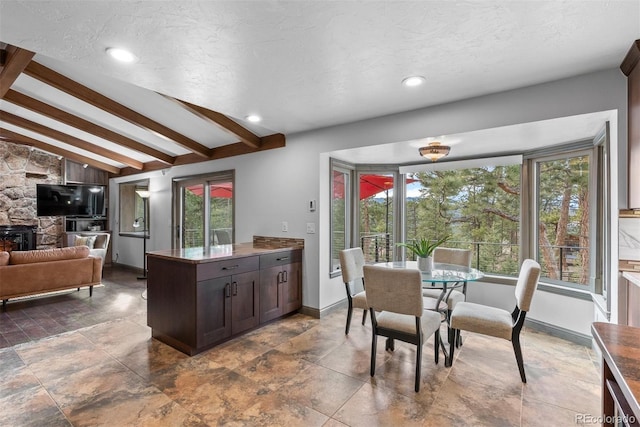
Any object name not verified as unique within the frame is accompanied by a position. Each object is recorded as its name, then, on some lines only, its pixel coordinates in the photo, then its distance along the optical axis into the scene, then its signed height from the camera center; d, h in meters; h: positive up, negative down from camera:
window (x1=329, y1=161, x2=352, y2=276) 4.07 +0.04
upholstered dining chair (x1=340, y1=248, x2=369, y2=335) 3.16 -0.68
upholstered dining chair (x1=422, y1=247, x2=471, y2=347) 3.09 -0.57
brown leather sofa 3.96 -0.83
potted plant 2.99 -0.43
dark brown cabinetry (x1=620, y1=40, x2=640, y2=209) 1.94 +0.63
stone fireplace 6.31 +0.61
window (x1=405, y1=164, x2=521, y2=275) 3.92 +0.03
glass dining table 2.58 -0.57
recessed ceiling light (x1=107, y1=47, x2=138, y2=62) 1.94 +1.05
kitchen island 2.74 -0.81
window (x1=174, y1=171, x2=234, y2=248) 5.11 +0.05
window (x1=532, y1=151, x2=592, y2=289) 3.23 -0.05
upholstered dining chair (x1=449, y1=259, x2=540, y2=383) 2.29 -0.85
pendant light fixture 3.19 +0.67
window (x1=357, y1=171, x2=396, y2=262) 4.64 -0.03
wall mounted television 6.64 +0.28
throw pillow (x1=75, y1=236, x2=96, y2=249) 6.11 -0.58
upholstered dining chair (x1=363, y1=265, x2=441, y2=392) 2.21 -0.72
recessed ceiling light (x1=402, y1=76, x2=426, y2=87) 2.34 +1.05
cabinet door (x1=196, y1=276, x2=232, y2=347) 2.73 -0.92
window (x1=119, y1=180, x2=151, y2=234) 7.34 +0.13
